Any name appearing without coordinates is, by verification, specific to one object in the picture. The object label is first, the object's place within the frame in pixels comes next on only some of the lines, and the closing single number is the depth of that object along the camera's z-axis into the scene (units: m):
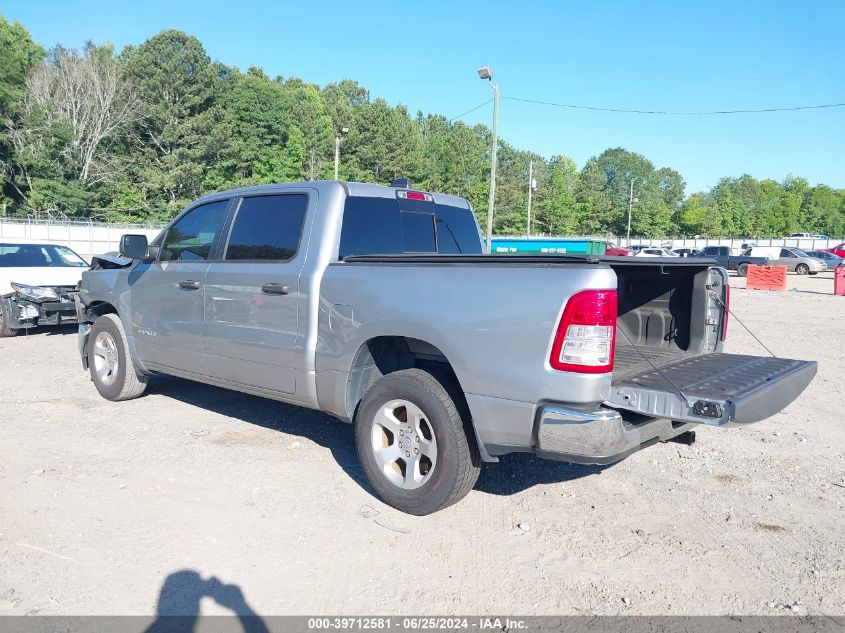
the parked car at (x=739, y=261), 38.75
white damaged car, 10.54
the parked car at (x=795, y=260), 38.94
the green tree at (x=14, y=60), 49.49
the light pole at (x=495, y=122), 23.67
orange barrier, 26.33
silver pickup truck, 3.32
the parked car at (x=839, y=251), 46.66
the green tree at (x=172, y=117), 52.59
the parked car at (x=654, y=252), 45.29
